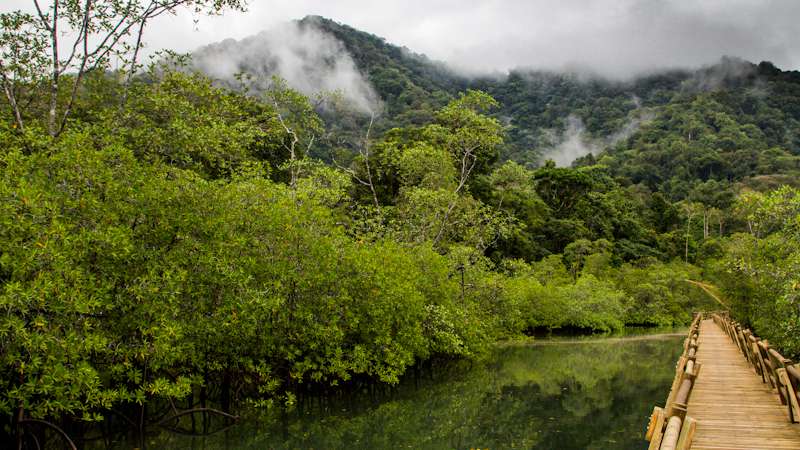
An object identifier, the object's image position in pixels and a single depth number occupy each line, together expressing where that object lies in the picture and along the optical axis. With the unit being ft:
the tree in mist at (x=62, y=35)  41.29
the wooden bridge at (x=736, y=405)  19.51
